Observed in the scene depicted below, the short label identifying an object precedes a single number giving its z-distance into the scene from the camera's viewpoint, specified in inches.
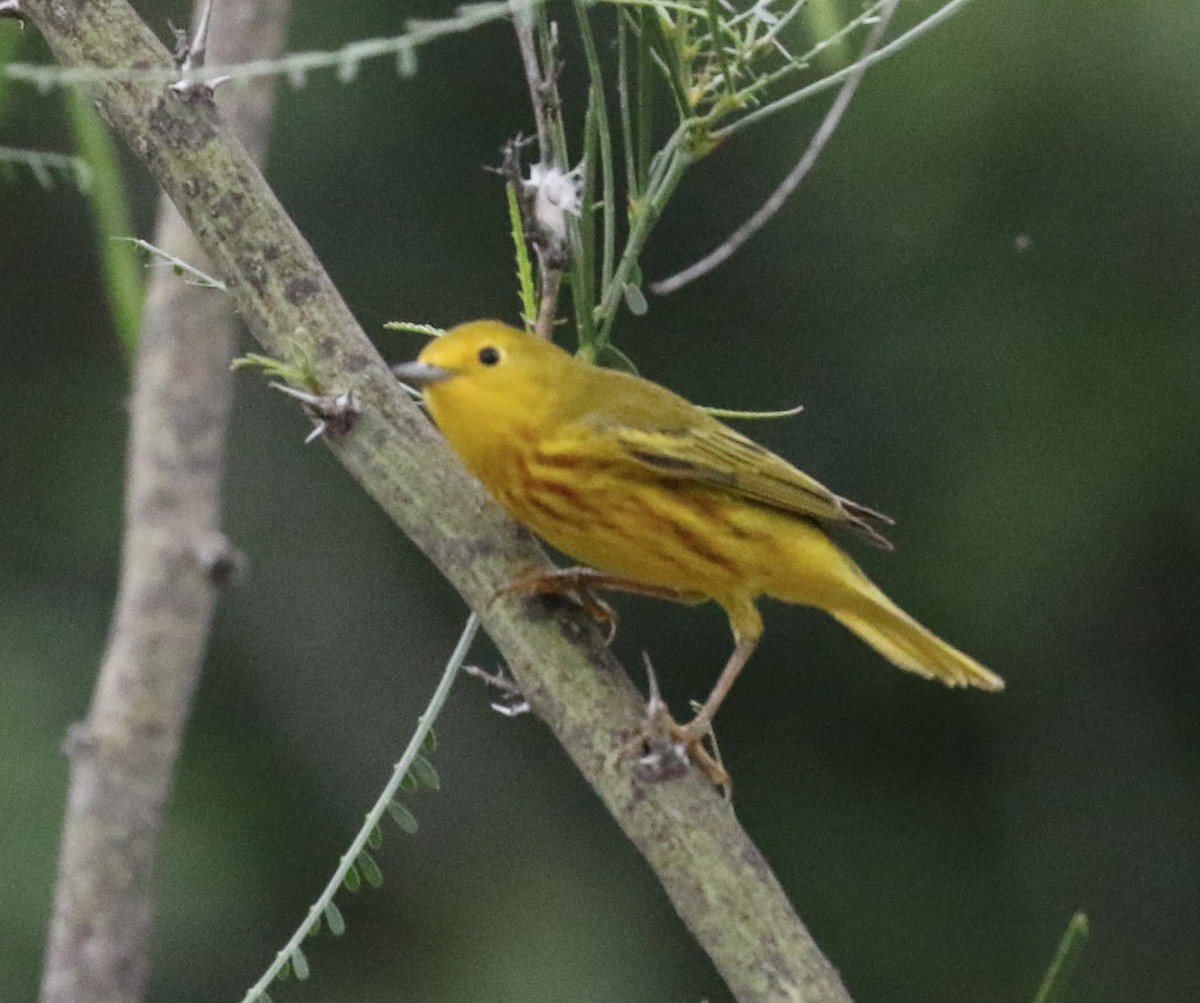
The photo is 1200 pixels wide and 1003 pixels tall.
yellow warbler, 197.2
